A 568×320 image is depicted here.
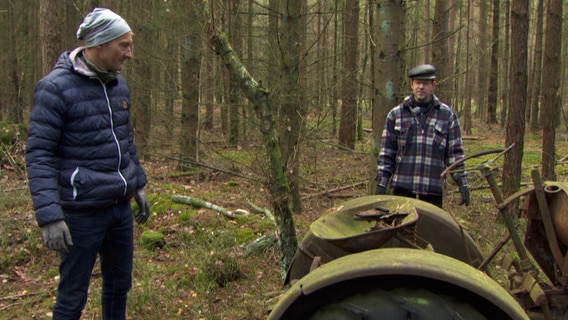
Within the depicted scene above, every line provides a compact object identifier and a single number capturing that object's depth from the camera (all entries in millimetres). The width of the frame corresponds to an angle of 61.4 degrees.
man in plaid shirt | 4328
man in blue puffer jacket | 2844
